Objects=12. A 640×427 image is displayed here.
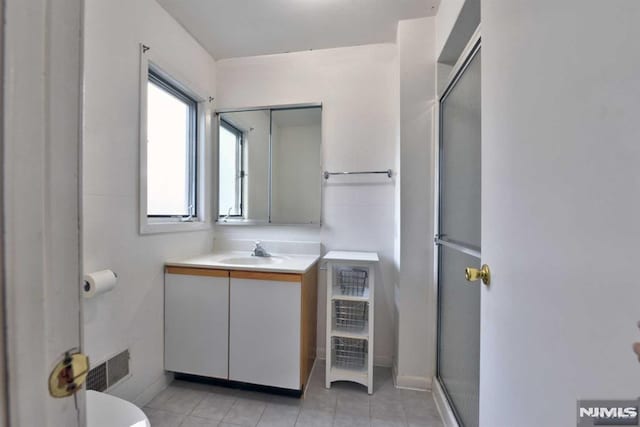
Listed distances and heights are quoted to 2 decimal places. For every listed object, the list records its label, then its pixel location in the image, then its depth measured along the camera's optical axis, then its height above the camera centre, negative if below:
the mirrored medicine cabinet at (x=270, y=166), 2.10 +0.39
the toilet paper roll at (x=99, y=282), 1.16 -0.34
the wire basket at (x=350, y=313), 1.87 -0.75
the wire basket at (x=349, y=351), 1.84 -1.02
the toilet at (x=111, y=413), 0.89 -0.73
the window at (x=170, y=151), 1.66 +0.43
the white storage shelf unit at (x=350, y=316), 1.66 -0.75
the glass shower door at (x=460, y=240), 1.10 -0.14
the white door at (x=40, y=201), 0.26 +0.01
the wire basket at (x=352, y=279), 1.87 -0.50
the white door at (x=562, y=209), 0.38 +0.01
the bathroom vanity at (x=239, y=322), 1.52 -0.69
